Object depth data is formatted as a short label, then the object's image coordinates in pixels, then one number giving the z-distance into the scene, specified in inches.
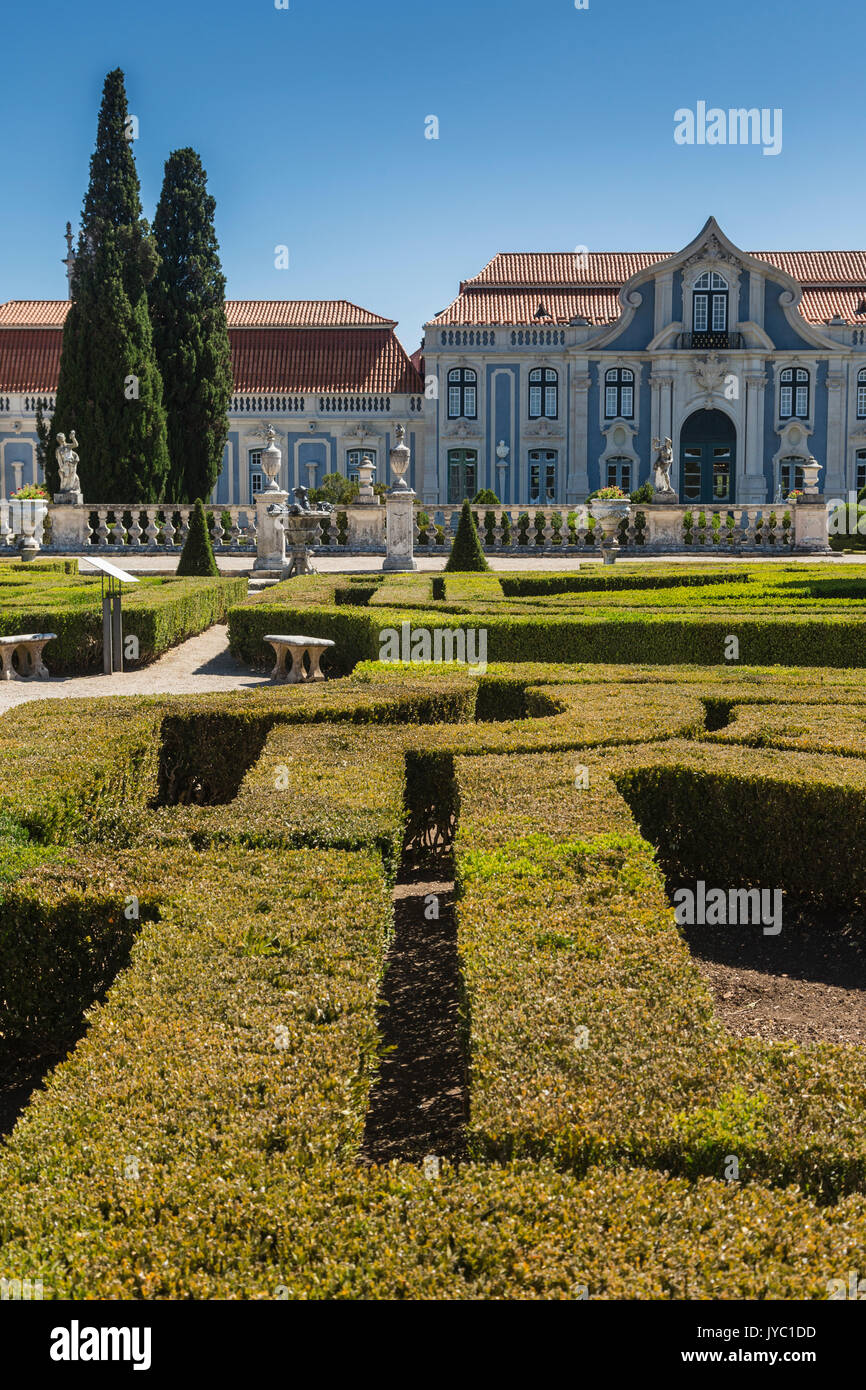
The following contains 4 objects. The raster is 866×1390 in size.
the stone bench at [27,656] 534.0
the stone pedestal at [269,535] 957.8
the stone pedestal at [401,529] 955.3
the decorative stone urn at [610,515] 1057.1
